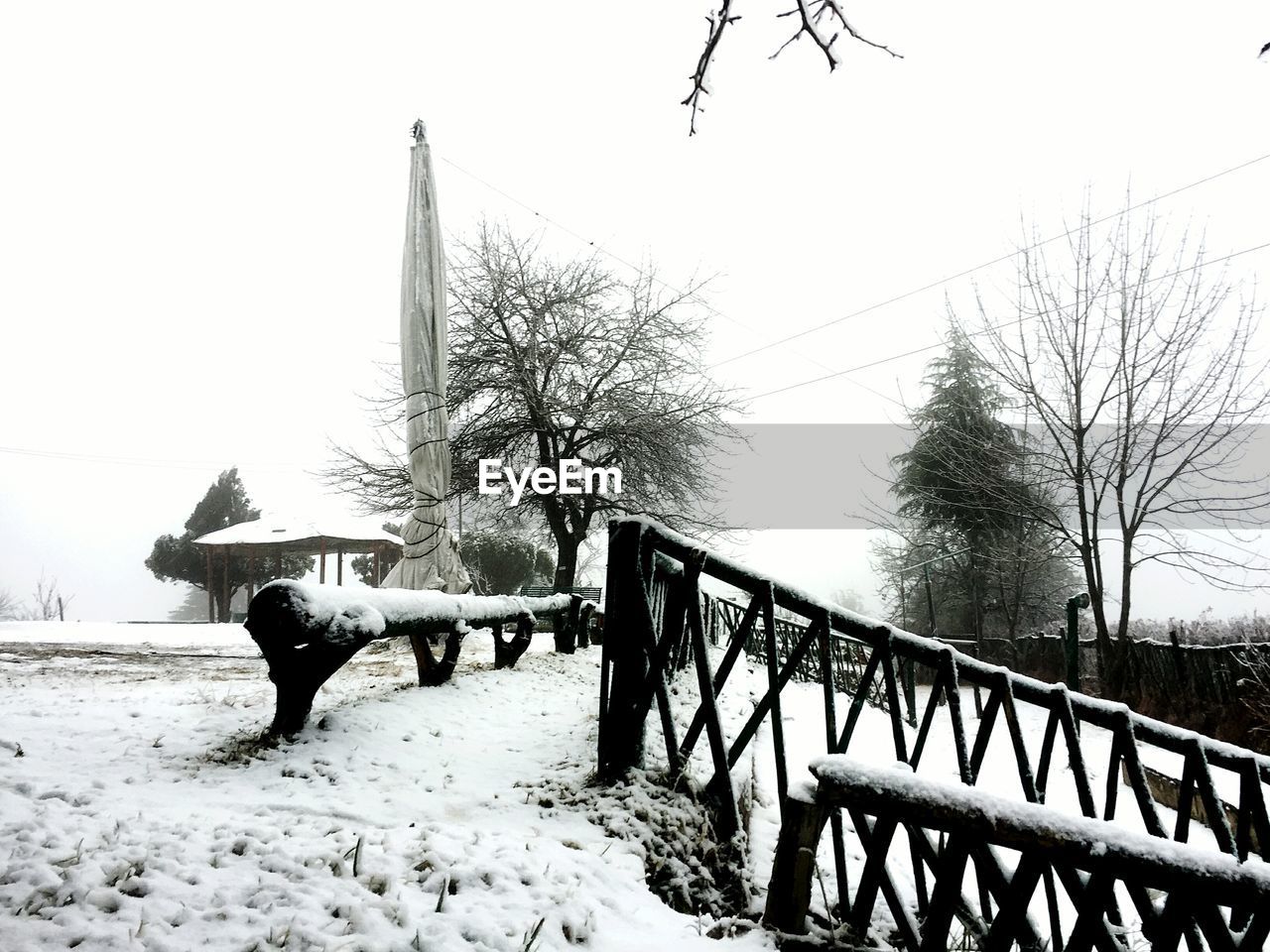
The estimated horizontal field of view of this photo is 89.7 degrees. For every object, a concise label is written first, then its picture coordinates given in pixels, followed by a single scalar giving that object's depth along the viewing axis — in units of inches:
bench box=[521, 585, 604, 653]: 315.3
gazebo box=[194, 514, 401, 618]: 812.0
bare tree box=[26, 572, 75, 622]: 1279.5
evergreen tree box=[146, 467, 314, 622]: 1117.7
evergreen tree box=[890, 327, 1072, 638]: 655.1
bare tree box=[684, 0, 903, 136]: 74.9
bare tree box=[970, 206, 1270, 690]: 334.3
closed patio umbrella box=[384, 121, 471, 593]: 243.6
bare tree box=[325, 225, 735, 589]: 481.4
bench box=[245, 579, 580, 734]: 116.6
